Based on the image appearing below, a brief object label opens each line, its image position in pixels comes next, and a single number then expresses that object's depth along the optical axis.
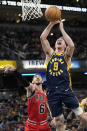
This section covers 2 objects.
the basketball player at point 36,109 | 6.41
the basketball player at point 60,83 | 5.18
